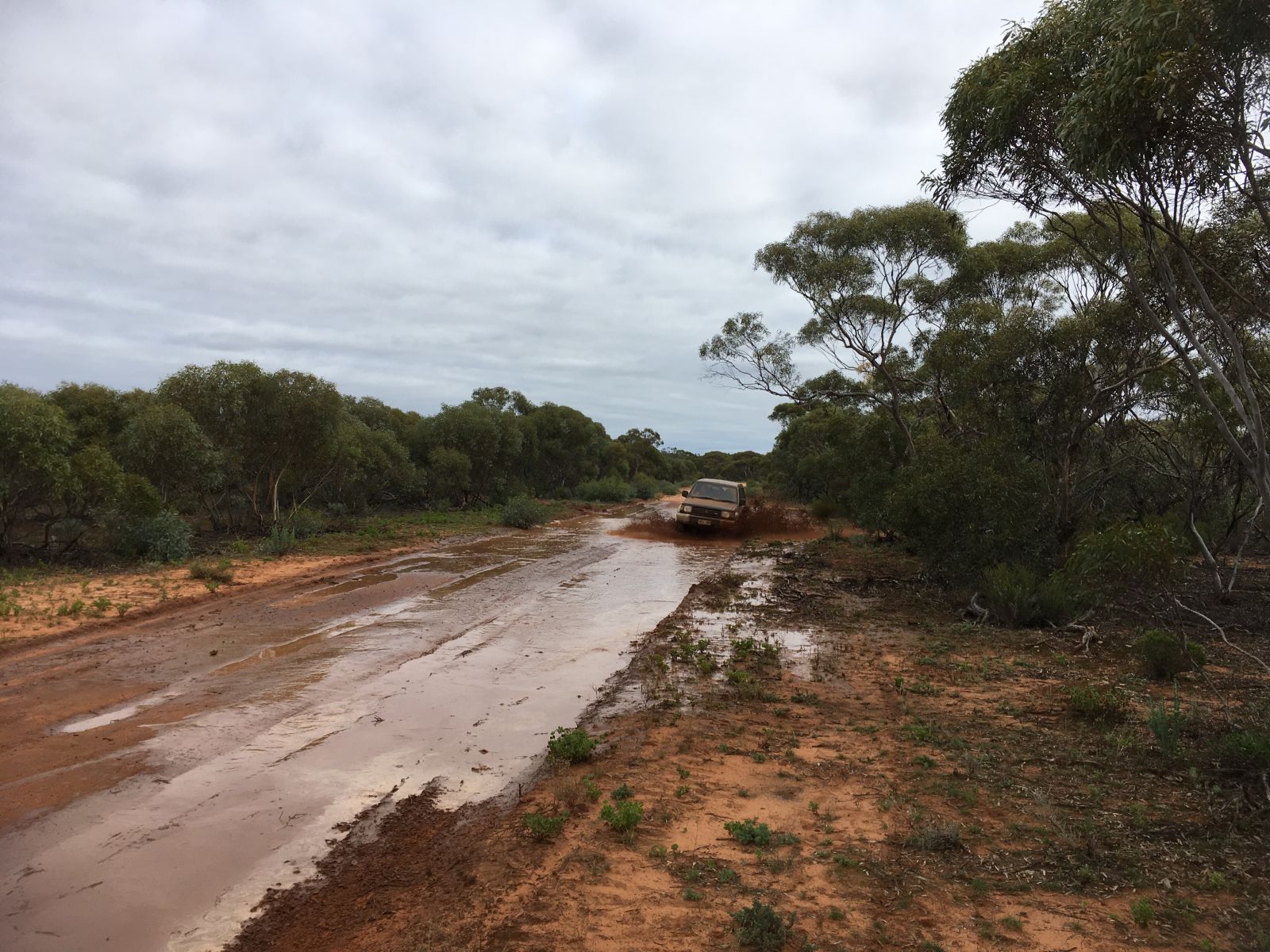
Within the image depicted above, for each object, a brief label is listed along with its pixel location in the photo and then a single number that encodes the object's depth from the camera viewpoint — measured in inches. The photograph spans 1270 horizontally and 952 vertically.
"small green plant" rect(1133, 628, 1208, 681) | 305.6
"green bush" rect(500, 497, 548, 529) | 1066.7
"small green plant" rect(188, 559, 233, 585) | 500.7
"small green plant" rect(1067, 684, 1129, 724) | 248.2
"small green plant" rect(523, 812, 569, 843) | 168.9
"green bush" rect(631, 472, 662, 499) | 2057.8
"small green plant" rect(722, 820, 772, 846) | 166.6
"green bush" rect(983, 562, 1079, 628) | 430.3
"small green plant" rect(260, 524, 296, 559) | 657.0
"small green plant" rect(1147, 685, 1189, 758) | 199.9
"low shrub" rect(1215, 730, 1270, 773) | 180.7
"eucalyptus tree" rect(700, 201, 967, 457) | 700.7
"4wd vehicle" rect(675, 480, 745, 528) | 995.9
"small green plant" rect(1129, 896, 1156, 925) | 130.3
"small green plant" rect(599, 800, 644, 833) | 172.1
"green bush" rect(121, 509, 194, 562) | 588.1
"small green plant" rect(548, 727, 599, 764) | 219.1
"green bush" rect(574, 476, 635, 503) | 1752.0
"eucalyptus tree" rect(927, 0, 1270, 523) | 196.7
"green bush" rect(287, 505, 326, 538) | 804.0
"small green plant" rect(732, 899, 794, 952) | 125.8
